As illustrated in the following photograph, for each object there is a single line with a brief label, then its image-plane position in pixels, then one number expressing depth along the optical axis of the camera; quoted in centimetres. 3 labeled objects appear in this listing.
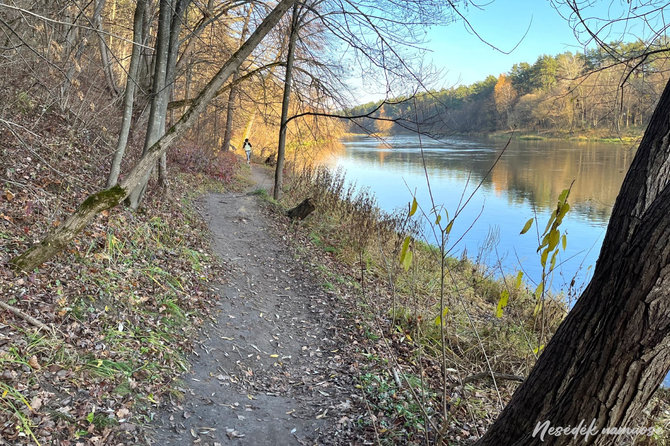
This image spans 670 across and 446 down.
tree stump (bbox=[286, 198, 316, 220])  1066
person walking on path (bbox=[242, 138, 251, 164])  2241
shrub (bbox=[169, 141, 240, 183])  1484
